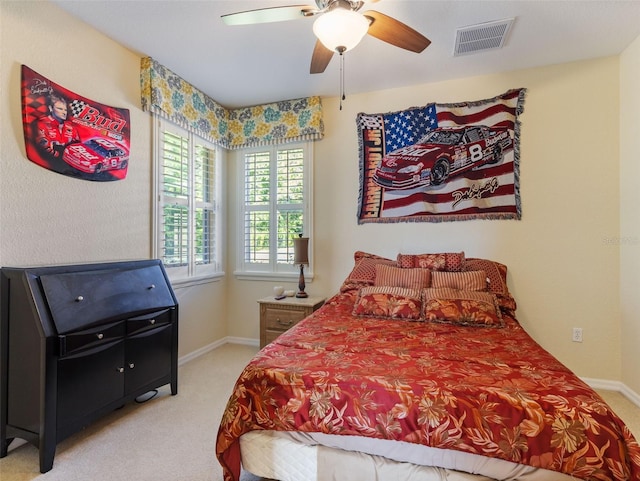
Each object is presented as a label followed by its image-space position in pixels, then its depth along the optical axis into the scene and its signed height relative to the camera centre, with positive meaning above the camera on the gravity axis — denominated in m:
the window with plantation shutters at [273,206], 3.71 +0.42
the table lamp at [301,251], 3.38 -0.09
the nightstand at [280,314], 3.16 -0.69
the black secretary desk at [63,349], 1.75 -0.63
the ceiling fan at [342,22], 1.56 +1.14
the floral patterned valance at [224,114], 2.85 +1.34
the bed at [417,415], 1.17 -0.67
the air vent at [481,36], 2.31 +1.53
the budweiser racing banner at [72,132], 2.05 +0.76
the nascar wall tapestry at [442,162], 2.97 +0.78
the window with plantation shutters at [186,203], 3.06 +0.40
